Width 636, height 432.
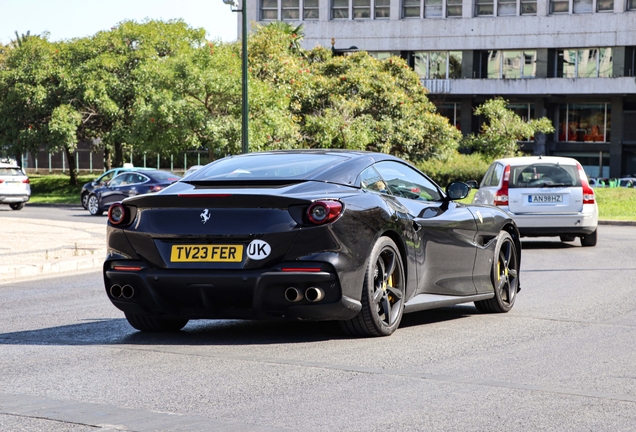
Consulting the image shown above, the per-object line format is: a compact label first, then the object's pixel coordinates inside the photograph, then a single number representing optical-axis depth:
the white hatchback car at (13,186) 35.56
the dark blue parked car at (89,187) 35.47
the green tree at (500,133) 55.59
